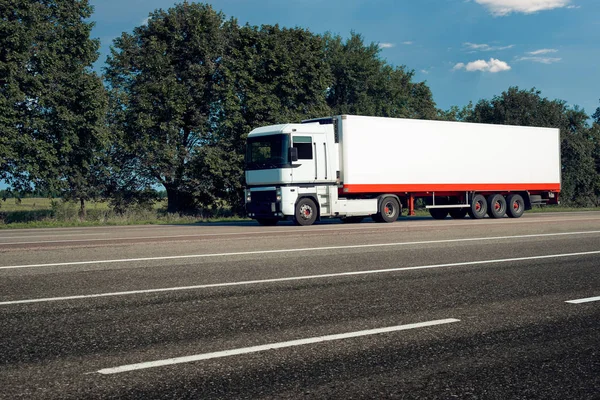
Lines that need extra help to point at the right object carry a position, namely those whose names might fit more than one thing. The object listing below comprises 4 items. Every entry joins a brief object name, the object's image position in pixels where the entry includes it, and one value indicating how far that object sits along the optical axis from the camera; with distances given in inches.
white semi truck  871.1
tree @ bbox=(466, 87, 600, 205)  2111.2
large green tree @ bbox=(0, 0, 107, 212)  1118.4
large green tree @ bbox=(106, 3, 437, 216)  1338.6
